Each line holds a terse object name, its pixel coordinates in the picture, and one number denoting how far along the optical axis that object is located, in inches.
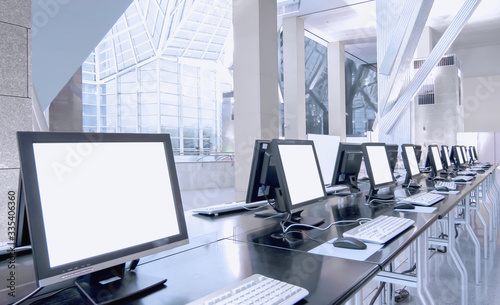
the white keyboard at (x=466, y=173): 203.6
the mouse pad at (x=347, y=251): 52.6
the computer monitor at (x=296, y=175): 65.2
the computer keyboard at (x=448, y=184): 135.7
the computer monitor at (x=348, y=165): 116.3
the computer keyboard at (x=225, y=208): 91.4
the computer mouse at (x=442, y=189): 128.5
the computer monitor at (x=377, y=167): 102.7
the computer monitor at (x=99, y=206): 34.2
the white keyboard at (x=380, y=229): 60.2
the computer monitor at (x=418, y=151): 214.2
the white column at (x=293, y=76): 428.8
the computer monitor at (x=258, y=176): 79.0
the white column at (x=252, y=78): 258.2
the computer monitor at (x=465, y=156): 349.1
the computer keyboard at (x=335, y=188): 130.2
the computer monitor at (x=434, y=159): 184.5
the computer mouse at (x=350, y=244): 56.0
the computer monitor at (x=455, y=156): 283.0
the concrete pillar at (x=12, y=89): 98.7
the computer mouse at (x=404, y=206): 93.0
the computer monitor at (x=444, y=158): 241.0
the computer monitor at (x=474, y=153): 444.6
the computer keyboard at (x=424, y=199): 98.4
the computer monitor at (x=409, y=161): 140.2
